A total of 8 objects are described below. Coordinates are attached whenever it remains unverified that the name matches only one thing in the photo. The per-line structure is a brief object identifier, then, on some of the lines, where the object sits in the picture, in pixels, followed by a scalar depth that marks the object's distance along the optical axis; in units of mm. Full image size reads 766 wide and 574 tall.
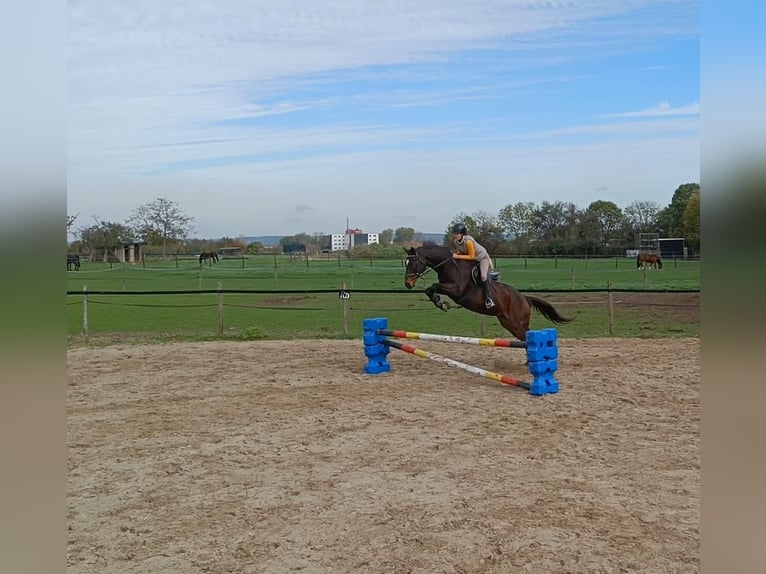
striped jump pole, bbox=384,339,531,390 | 7048
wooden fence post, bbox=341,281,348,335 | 12703
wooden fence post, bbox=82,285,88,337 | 12672
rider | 8023
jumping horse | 7996
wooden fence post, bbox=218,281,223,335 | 12678
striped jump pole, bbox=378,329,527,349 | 7062
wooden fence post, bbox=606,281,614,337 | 12175
